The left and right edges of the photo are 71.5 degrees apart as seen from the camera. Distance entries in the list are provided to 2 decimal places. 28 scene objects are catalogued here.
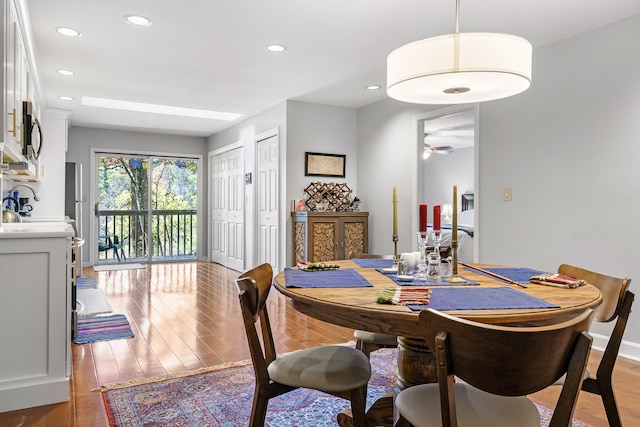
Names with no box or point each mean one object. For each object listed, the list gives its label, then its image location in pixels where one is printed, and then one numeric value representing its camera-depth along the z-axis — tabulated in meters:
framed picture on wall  5.62
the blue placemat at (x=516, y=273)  1.90
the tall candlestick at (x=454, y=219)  1.74
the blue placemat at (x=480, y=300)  1.37
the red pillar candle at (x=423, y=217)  1.83
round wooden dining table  1.30
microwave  2.96
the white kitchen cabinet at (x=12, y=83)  2.37
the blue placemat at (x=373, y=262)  2.33
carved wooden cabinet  5.18
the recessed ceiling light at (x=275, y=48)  3.68
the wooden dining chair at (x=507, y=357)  1.02
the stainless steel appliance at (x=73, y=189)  6.39
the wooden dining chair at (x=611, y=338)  1.57
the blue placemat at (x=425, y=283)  1.77
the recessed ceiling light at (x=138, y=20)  3.16
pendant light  1.81
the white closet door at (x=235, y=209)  6.93
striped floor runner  3.41
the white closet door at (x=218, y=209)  7.70
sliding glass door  7.79
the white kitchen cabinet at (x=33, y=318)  2.22
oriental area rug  2.12
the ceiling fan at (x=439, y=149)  8.84
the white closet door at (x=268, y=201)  5.76
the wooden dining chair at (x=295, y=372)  1.55
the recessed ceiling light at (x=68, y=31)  3.38
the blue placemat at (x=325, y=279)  1.73
